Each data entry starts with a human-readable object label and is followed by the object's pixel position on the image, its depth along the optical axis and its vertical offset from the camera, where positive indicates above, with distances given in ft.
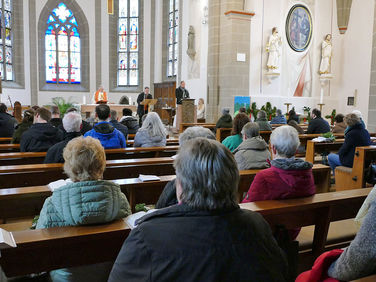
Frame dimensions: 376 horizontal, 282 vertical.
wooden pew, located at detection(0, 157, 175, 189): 11.86 -2.42
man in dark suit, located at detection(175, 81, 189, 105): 42.82 +0.91
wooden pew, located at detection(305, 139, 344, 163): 20.86 -2.52
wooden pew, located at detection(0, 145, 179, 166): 14.46 -2.31
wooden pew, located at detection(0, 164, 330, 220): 9.07 -2.75
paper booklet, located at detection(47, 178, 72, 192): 8.94 -2.01
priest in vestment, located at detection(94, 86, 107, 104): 45.17 +0.48
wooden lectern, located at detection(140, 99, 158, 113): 42.16 -0.14
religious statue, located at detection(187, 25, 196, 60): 46.16 +7.19
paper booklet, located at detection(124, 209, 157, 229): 6.78 -2.17
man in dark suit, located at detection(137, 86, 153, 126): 46.52 -0.79
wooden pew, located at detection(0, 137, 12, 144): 21.65 -2.40
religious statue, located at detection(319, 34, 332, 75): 45.27 +5.69
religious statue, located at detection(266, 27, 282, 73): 40.73 +5.81
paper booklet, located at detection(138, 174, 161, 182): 10.53 -2.17
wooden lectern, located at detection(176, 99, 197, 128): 36.86 -0.96
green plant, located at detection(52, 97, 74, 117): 48.05 -0.36
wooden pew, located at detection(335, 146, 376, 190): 17.22 -3.16
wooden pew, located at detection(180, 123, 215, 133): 31.68 -2.10
